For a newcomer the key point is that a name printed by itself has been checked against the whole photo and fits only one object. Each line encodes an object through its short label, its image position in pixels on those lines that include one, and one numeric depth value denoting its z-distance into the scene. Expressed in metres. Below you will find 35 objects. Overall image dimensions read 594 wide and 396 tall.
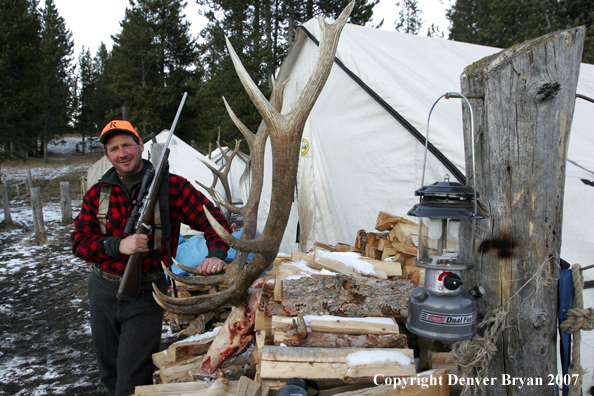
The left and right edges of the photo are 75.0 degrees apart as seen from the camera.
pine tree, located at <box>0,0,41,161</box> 19.20
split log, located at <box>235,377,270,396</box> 2.03
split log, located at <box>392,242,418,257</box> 3.04
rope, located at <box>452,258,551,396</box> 1.54
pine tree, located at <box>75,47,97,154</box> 41.19
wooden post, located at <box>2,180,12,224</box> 10.50
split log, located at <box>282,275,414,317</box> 2.33
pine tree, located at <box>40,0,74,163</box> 32.81
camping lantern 1.53
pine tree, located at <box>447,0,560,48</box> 12.34
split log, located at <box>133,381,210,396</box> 2.22
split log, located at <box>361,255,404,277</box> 2.67
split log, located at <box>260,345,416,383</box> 1.98
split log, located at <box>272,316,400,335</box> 2.23
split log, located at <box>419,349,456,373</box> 2.20
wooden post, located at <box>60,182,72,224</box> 11.17
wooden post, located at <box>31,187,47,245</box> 8.92
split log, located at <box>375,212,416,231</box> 3.40
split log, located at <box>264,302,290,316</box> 2.35
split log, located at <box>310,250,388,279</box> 2.62
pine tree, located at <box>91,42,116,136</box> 42.22
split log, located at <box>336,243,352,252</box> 3.92
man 2.43
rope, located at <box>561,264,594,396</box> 1.54
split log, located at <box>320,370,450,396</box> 1.92
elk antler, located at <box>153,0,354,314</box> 2.02
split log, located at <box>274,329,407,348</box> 2.16
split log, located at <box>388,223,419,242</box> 3.18
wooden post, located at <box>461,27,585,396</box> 1.50
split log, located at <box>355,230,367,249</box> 3.72
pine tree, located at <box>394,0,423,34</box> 35.44
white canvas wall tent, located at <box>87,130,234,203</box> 10.68
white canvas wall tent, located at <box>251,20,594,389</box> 3.18
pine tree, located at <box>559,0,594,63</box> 10.29
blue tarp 5.08
